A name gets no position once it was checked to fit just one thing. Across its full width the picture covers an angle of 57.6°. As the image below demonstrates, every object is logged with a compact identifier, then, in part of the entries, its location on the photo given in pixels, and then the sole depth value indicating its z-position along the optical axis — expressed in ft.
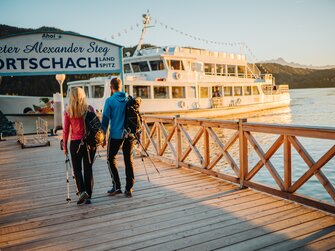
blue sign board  23.57
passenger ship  69.72
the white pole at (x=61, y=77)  45.77
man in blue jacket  15.47
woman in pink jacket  14.08
